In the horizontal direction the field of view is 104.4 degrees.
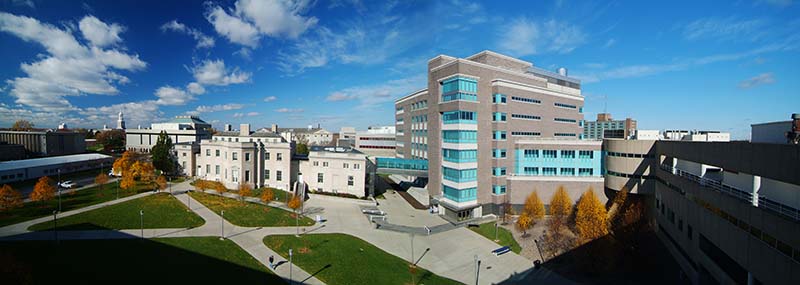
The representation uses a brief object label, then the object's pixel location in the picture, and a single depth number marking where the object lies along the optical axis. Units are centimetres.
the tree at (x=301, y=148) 8801
